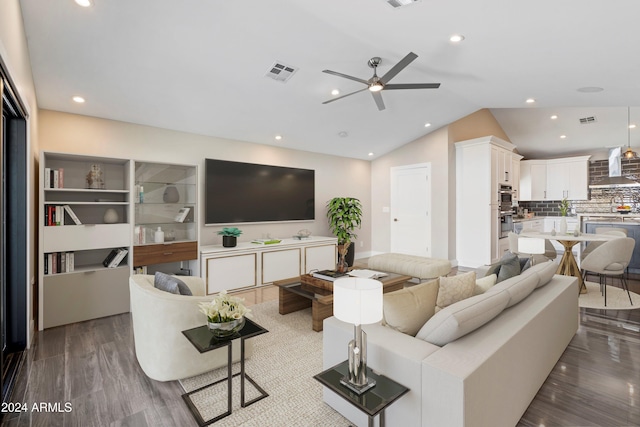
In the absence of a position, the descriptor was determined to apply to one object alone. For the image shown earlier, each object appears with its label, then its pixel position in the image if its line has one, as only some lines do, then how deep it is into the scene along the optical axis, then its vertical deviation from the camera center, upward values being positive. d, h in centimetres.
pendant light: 604 +142
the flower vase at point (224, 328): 187 -69
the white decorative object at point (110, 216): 375 -2
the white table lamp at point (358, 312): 142 -45
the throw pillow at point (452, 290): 200 -50
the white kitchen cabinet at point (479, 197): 605 +32
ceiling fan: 303 +141
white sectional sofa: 133 -73
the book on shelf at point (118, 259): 365 -52
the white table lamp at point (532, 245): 362 -38
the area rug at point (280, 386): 187 -122
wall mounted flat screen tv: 490 +37
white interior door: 656 +8
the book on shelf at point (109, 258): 367 -51
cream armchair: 218 -83
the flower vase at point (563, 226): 459 -20
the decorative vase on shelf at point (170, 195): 426 +27
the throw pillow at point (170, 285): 240 -56
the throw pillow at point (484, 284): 227 -55
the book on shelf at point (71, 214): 339 +0
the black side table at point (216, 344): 184 -77
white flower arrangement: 187 -58
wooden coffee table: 316 -86
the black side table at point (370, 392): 133 -81
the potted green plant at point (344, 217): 639 -8
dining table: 425 -55
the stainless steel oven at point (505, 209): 638 +7
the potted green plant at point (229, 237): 466 -34
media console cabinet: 437 -75
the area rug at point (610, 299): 371 -110
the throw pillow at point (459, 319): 157 -55
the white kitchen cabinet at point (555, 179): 771 +86
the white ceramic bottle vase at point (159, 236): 404 -28
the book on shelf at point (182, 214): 436 +0
